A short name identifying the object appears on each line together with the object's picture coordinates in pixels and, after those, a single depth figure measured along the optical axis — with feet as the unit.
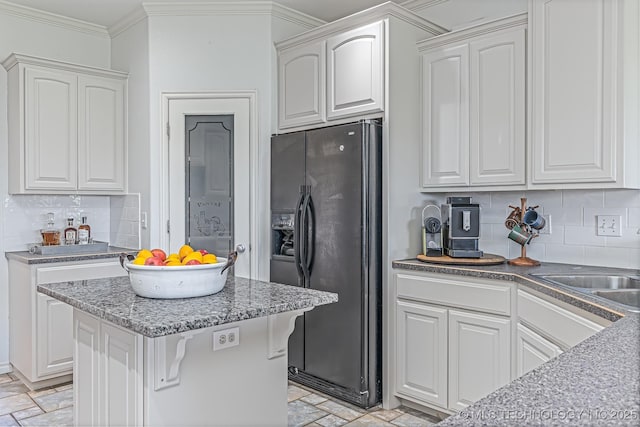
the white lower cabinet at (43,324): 11.16
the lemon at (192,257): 6.31
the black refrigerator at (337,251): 10.07
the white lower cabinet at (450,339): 8.62
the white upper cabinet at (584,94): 8.00
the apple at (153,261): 6.19
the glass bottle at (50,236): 12.39
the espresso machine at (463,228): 9.94
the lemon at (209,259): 6.39
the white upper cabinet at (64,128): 11.87
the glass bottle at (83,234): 12.98
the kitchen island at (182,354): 5.71
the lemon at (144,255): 6.41
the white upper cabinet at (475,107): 9.47
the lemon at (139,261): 6.25
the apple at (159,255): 6.42
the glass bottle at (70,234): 13.00
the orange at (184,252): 6.51
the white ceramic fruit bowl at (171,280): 6.04
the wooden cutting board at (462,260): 9.57
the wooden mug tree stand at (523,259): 9.48
